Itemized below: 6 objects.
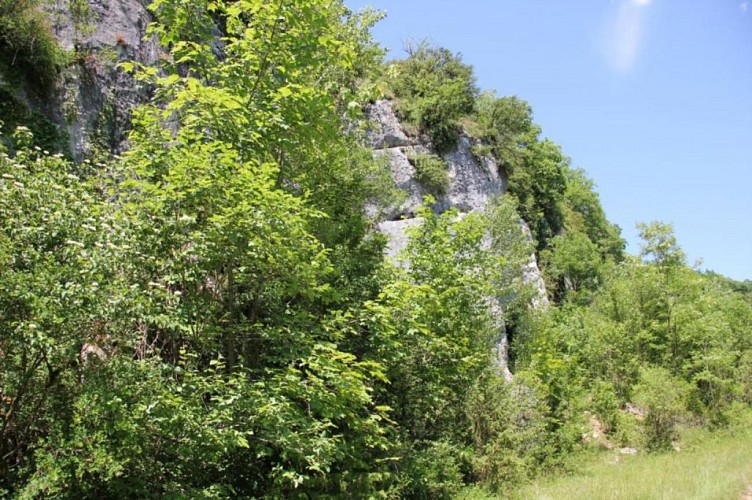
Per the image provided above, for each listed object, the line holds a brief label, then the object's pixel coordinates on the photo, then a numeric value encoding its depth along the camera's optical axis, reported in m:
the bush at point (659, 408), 20.05
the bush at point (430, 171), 27.06
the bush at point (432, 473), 10.13
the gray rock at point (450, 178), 24.86
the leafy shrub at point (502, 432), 13.37
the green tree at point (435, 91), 29.05
